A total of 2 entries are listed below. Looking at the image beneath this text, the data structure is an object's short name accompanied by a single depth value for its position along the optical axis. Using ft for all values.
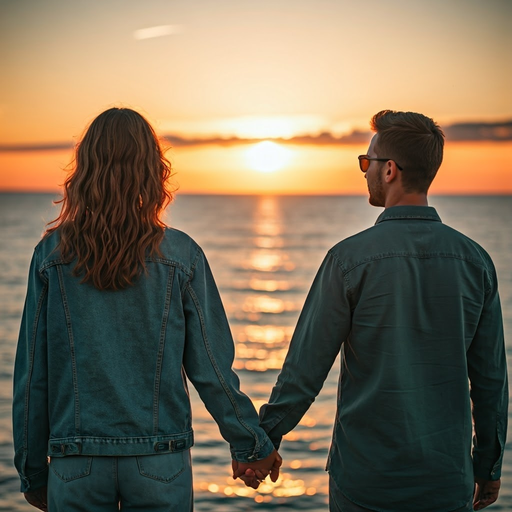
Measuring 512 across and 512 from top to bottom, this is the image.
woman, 8.48
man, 8.63
